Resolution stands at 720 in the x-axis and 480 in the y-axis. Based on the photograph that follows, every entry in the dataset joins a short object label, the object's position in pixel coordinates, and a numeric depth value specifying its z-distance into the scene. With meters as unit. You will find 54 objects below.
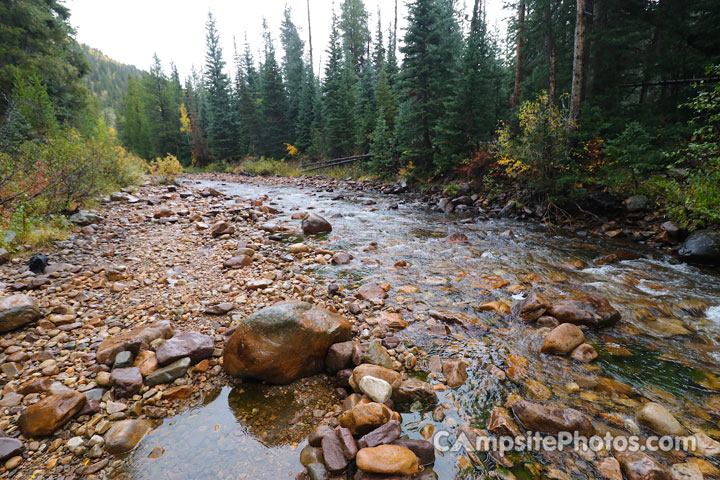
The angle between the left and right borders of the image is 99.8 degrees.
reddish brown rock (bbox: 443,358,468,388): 2.88
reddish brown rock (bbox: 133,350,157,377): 2.85
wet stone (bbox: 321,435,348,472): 2.00
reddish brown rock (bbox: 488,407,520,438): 2.33
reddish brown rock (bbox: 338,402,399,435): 2.24
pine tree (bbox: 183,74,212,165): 39.38
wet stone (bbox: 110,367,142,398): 2.61
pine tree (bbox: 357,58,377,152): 22.77
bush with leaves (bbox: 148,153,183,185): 20.06
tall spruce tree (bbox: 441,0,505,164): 12.41
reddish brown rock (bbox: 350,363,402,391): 2.72
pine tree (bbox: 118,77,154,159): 42.56
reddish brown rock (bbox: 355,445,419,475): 1.92
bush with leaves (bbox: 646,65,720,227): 5.07
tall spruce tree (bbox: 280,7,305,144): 34.53
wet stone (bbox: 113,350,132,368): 2.86
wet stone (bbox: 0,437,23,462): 2.00
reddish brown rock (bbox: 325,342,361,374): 2.97
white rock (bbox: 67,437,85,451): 2.16
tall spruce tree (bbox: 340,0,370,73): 37.12
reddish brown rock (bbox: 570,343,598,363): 3.20
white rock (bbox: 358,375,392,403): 2.55
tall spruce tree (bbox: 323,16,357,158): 25.75
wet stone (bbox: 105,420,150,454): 2.17
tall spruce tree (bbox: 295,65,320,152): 31.41
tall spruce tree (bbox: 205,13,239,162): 36.00
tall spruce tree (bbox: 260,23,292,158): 34.28
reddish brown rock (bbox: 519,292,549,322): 3.99
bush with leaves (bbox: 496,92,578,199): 8.77
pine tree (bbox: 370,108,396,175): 18.55
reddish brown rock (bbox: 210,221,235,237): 7.55
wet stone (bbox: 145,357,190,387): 2.76
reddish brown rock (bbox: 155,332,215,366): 2.94
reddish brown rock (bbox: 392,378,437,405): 2.65
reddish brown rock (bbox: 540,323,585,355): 3.31
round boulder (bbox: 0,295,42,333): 3.23
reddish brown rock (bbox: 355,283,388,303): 4.52
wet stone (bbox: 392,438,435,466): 2.09
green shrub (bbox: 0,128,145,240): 5.60
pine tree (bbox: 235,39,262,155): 35.28
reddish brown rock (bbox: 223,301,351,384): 2.85
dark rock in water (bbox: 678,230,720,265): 5.54
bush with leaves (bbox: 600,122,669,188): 7.32
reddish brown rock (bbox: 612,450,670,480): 1.95
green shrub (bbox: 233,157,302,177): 29.13
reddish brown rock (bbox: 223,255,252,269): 5.59
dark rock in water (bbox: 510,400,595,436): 2.31
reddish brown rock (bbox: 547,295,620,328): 3.83
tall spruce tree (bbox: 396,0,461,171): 14.33
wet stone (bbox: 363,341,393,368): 3.01
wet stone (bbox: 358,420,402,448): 2.13
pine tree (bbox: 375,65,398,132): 20.34
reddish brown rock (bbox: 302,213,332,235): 8.29
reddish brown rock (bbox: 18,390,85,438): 2.20
